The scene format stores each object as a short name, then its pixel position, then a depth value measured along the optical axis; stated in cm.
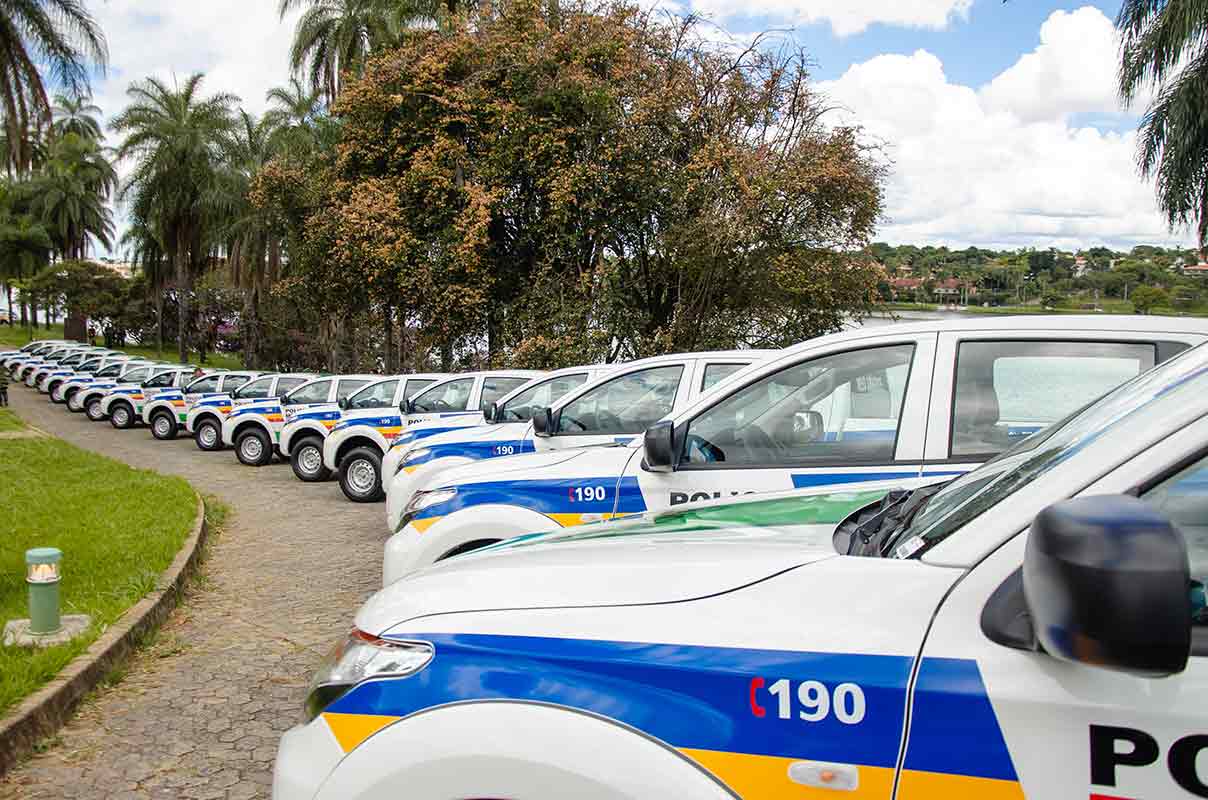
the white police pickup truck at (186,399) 2064
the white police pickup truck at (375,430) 1329
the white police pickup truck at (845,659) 146
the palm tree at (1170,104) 1541
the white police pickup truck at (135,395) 2416
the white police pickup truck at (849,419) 411
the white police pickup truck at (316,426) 1489
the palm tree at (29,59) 2320
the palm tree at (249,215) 3562
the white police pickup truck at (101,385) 2622
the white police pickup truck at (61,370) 3155
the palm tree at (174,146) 3609
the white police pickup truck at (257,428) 1775
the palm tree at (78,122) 5856
